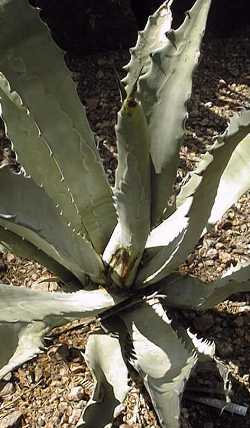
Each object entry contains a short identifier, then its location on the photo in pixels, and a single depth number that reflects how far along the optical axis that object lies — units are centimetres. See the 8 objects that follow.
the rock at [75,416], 141
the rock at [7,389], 148
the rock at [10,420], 141
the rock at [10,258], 170
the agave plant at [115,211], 112
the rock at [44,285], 163
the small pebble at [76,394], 144
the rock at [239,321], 155
